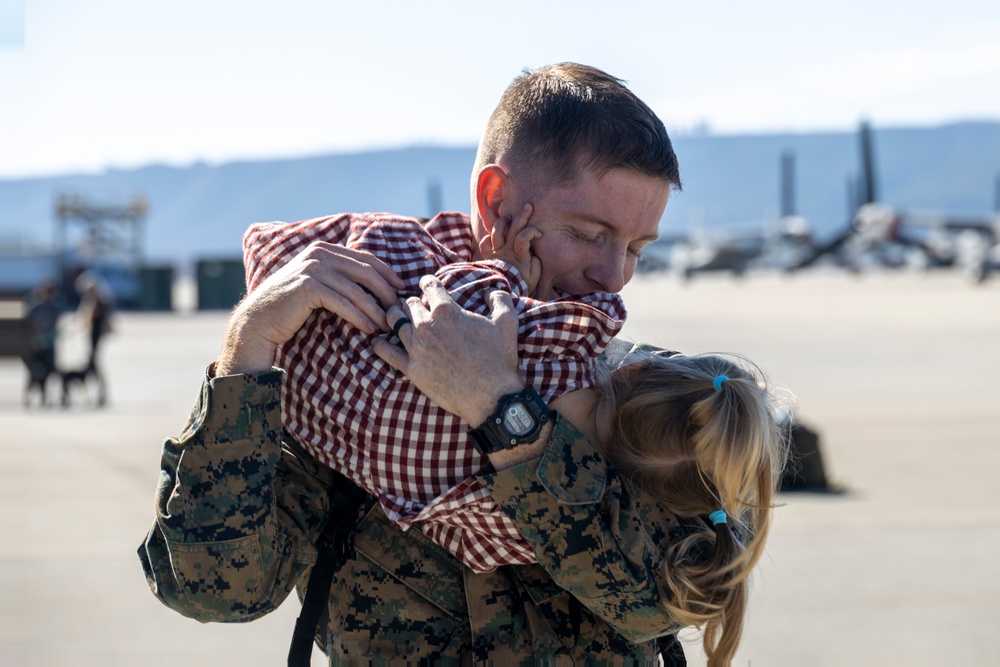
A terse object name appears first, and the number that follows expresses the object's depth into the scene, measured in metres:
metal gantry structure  74.50
